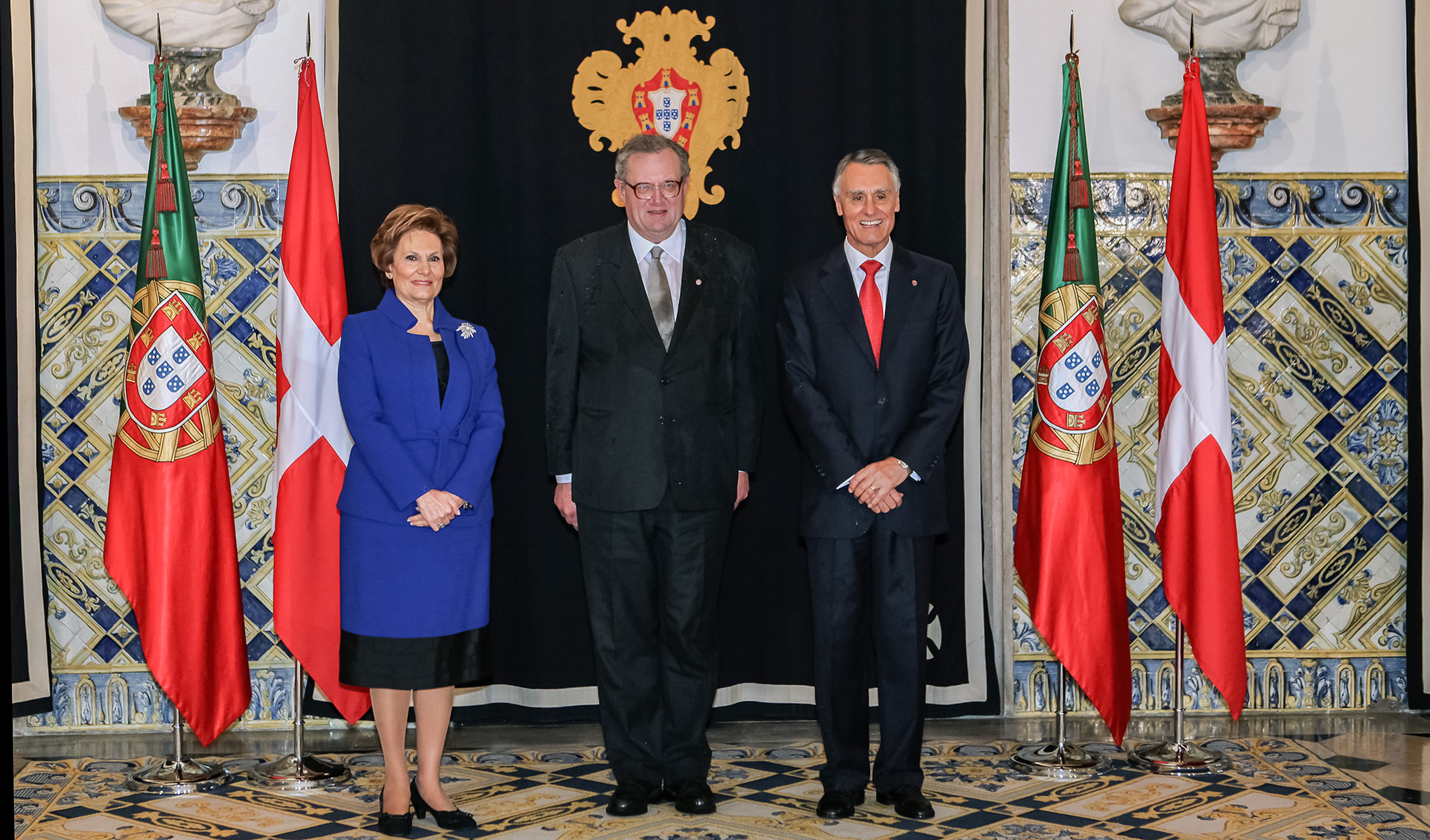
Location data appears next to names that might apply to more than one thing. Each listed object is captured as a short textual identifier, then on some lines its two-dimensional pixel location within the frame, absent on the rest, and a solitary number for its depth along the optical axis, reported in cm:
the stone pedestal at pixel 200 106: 417
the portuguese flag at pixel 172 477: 373
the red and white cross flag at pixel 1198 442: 395
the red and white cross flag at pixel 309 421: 381
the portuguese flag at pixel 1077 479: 388
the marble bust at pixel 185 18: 419
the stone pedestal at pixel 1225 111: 434
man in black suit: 340
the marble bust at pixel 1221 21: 436
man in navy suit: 339
